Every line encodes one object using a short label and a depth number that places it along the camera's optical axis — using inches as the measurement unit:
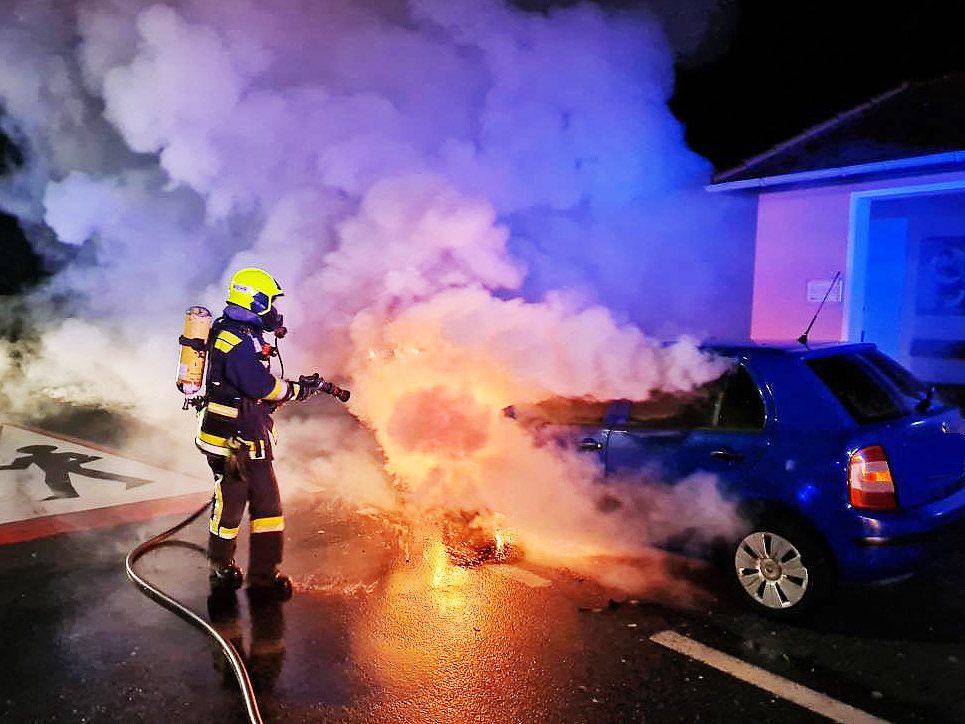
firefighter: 185.8
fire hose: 133.5
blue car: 155.7
